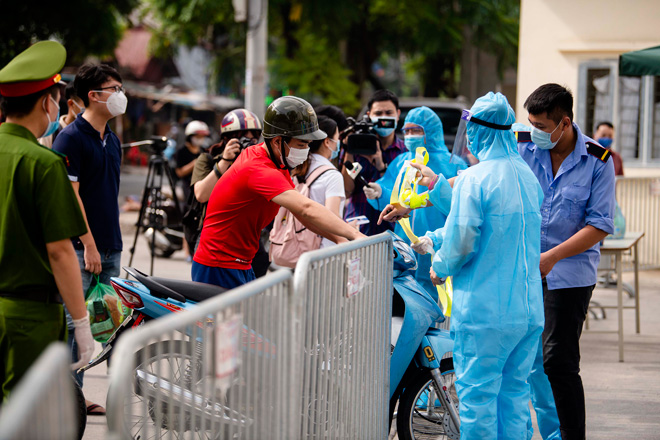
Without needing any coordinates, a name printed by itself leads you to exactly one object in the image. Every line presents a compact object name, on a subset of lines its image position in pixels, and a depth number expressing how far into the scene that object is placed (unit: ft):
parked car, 78.12
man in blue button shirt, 28.32
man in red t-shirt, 27.55
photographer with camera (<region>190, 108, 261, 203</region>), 37.76
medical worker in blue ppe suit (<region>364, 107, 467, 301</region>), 35.86
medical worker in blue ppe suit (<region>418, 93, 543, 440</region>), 24.08
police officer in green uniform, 19.47
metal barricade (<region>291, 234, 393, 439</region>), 20.51
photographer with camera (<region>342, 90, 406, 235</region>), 38.83
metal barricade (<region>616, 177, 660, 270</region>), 68.23
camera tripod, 59.09
